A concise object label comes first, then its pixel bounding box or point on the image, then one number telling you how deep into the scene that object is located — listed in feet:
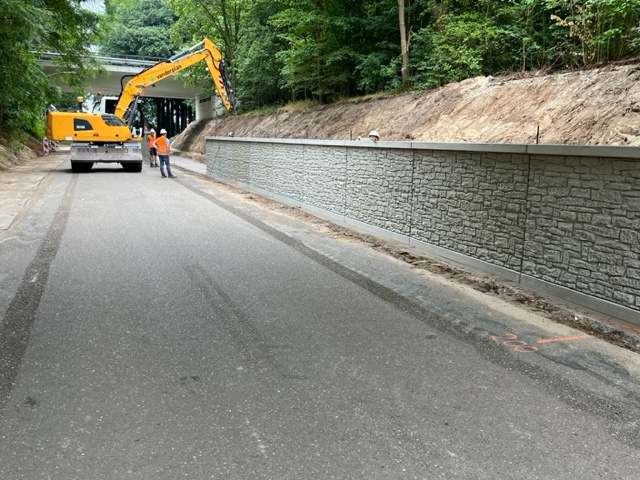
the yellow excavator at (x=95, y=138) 73.05
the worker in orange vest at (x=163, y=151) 70.38
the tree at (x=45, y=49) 68.85
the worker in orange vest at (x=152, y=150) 87.99
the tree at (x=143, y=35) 212.23
